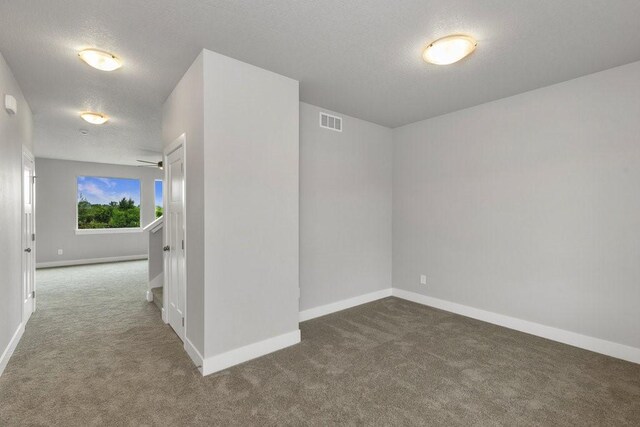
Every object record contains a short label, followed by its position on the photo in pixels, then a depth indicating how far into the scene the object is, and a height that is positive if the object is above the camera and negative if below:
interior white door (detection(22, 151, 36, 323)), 3.52 -0.29
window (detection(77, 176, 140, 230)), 7.94 +0.29
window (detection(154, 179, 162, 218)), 8.88 +0.49
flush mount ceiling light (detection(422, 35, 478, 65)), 2.33 +1.30
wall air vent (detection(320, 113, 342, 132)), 4.03 +1.25
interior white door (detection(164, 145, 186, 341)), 3.08 -0.30
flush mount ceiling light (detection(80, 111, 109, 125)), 4.06 +1.33
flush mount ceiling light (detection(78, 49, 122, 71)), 2.51 +1.33
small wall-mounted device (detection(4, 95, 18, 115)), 2.68 +1.01
